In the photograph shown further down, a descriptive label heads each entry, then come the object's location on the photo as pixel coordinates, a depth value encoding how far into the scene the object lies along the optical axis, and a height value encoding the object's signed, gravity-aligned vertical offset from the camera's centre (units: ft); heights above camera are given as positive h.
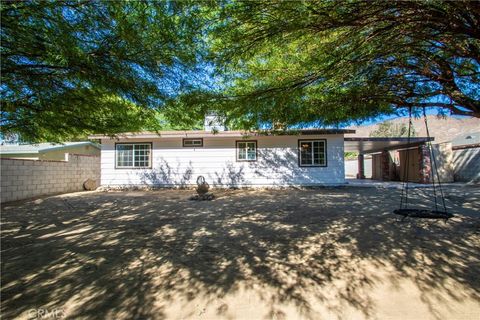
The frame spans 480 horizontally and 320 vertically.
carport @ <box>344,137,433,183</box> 43.19 +1.67
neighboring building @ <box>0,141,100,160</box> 46.61 +3.25
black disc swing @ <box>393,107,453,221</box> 14.47 -2.91
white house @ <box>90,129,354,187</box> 38.88 +1.13
